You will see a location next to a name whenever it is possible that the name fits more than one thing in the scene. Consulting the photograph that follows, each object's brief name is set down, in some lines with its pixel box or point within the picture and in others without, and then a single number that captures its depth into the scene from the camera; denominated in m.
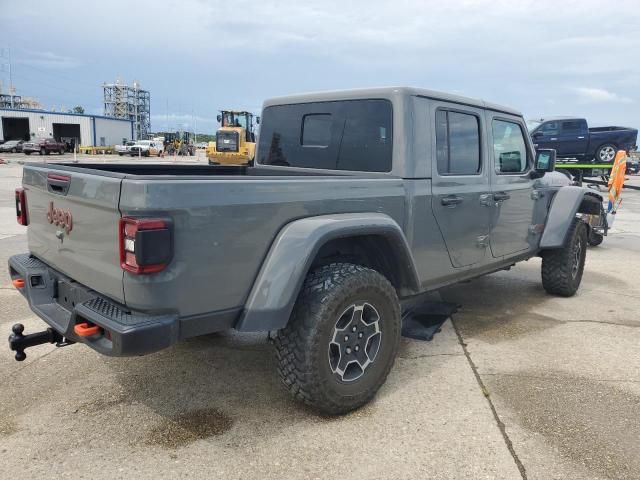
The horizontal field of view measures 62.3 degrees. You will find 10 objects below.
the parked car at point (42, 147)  42.34
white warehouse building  58.34
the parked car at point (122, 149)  49.88
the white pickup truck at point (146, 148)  48.16
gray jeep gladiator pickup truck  2.34
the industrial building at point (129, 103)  103.19
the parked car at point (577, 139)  18.95
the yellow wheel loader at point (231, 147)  24.50
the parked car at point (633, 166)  24.32
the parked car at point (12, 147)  44.12
